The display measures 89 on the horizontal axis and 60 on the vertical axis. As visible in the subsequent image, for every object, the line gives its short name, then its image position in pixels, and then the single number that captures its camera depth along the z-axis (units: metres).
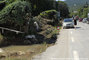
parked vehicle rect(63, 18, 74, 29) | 26.73
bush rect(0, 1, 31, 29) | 13.44
